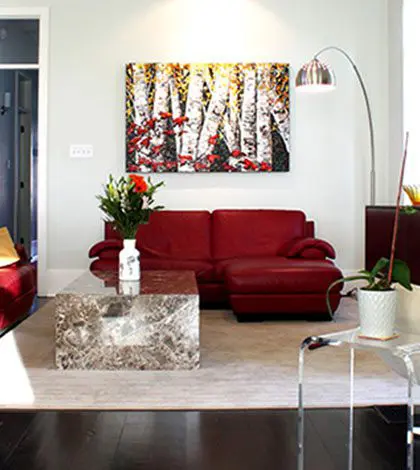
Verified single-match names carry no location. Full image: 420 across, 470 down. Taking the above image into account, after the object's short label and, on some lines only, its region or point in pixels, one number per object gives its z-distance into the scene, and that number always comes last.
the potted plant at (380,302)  1.65
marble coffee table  3.21
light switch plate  5.95
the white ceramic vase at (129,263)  3.62
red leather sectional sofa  4.54
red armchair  3.90
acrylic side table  1.58
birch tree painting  5.89
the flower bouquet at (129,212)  3.54
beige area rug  2.67
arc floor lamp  5.09
